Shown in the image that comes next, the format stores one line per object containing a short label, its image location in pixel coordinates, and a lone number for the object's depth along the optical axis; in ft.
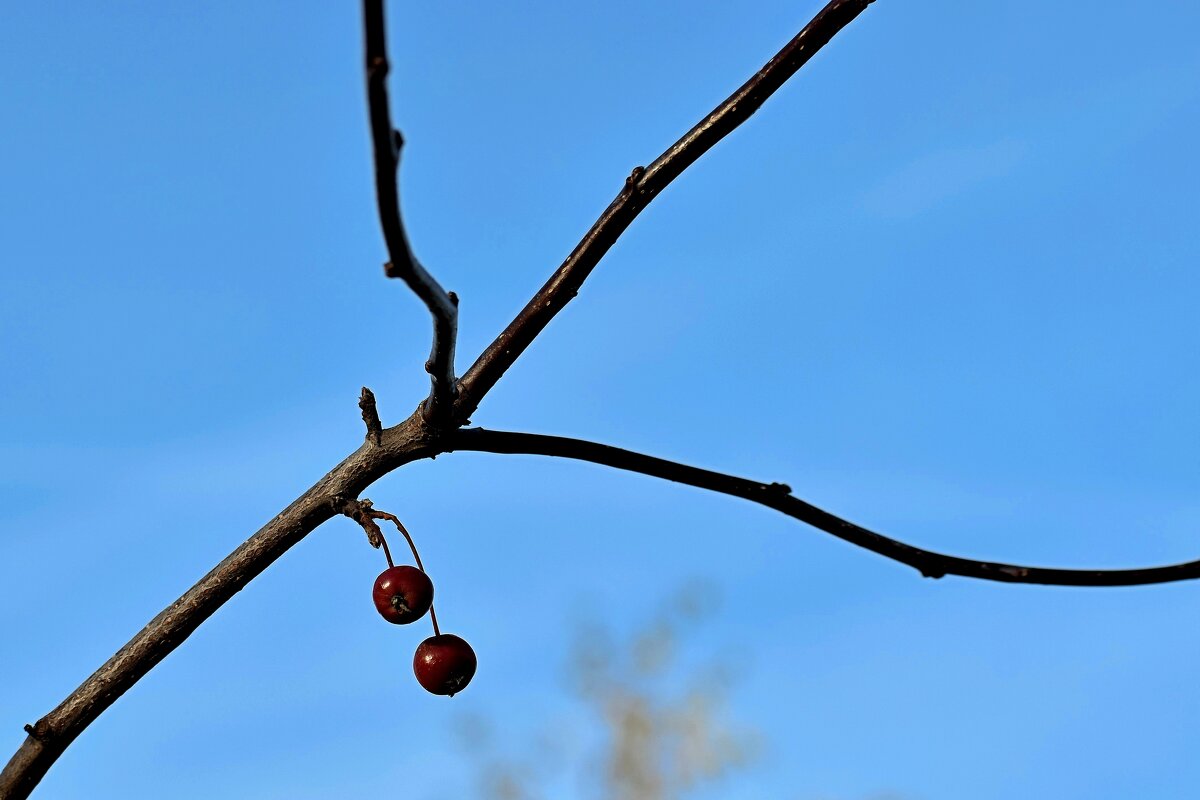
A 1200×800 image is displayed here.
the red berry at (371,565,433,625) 2.63
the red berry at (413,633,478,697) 2.68
